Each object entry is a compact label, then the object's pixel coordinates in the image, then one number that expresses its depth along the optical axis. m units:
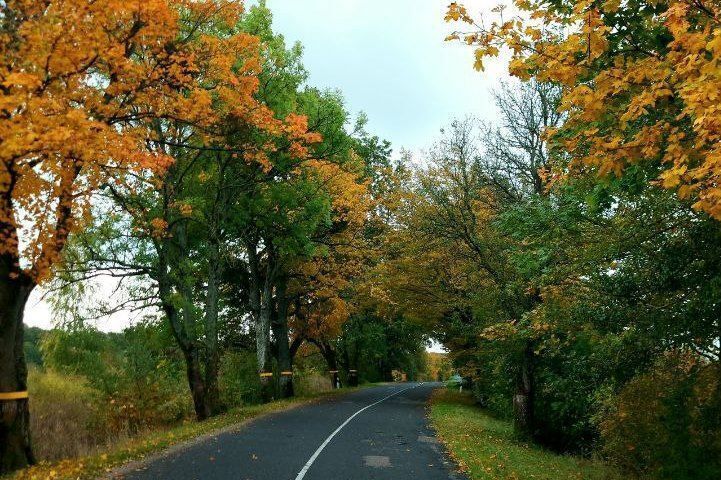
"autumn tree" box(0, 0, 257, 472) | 9.05
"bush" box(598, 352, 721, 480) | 10.04
